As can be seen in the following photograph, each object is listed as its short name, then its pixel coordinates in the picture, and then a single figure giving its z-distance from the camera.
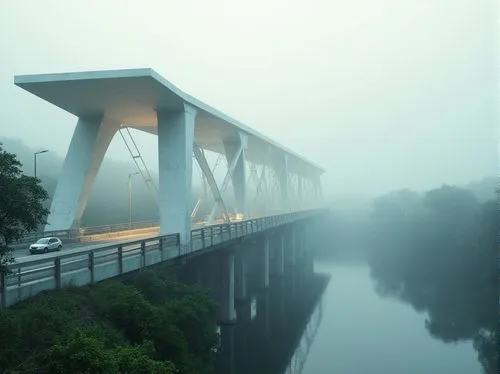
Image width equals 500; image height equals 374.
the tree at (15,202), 9.54
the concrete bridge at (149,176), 15.63
